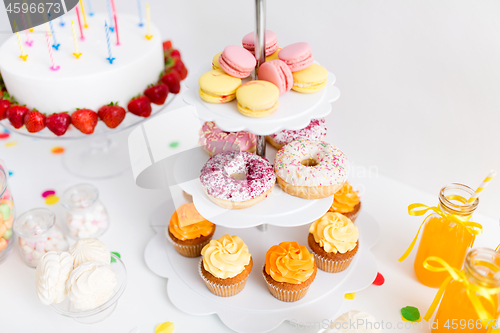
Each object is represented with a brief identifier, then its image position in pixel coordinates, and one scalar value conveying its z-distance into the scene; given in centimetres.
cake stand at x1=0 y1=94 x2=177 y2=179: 81
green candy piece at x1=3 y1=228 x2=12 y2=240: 67
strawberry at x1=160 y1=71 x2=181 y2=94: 73
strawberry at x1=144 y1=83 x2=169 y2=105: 70
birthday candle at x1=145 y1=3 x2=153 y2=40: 72
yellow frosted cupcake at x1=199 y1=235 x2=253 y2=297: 60
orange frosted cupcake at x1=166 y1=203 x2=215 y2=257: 65
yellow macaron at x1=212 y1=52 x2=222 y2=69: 58
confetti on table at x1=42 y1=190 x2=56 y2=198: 77
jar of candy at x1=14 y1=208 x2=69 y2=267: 64
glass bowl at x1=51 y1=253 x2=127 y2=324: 57
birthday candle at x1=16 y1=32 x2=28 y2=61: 67
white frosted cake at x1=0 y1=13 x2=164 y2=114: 65
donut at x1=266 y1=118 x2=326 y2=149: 65
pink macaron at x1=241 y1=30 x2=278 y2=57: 58
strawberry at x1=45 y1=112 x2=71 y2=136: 65
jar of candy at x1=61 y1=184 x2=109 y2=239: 69
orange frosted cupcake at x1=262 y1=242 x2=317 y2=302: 59
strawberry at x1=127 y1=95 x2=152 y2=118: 68
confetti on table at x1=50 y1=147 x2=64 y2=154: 86
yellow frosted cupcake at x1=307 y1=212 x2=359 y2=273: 62
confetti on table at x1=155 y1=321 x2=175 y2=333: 60
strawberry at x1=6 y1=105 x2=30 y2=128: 66
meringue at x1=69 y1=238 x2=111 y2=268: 58
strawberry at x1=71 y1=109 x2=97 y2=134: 66
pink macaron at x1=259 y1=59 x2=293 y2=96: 53
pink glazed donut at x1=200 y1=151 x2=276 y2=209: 56
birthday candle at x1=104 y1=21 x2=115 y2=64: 67
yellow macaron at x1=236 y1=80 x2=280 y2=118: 51
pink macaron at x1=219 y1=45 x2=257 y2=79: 54
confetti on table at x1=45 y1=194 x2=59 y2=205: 76
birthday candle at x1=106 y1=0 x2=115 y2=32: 76
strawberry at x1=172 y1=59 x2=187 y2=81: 77
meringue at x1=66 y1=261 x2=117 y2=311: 55
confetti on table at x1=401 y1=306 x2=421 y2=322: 60
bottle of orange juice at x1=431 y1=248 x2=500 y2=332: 49
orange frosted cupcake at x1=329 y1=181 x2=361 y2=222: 68
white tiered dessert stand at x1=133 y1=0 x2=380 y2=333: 54
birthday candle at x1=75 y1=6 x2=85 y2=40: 72
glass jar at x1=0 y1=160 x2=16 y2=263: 65
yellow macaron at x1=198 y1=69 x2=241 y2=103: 54
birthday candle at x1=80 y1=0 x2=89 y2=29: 76
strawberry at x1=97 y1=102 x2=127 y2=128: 67
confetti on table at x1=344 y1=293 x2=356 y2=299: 63
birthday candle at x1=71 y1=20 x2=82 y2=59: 68
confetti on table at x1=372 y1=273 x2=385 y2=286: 64
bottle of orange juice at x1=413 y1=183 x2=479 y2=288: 57
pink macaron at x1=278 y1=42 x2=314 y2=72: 55
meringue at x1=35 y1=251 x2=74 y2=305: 56
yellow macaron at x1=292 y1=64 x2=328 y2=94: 55
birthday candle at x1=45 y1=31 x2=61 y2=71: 66
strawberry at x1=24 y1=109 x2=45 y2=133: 65
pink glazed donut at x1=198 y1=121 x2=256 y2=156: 64
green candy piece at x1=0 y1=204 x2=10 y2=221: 65
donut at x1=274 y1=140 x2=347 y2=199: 57
